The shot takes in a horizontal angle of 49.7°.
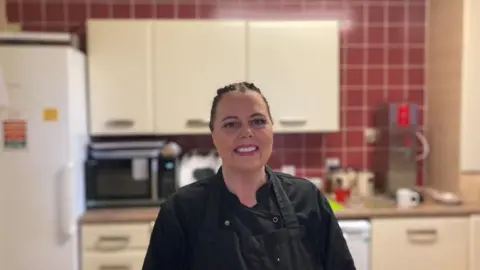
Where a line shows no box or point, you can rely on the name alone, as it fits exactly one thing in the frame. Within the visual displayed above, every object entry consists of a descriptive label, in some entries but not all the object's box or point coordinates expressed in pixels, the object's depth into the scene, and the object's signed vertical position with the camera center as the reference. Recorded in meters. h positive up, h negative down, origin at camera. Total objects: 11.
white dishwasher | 2.67 -0.72
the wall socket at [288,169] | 3.27 -0.44
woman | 1.21 -0.28
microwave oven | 2.81 -0.42
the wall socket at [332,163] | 3.31 -0.41
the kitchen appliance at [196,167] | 2.95 -0.39
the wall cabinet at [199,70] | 2.84 +0.17
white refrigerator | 2.44 -0.27
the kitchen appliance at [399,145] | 3.02 -0.28
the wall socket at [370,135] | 3.33 -0.23
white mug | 2.82 -0.54
